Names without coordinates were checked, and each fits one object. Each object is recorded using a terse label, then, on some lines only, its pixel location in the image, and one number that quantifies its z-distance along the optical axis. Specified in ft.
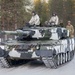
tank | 47.39
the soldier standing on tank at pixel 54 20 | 57.92
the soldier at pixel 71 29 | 68.44
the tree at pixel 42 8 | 167.48
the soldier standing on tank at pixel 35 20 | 55.72
